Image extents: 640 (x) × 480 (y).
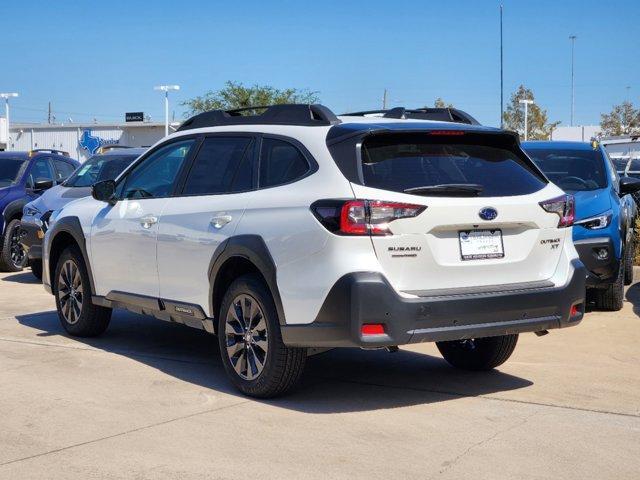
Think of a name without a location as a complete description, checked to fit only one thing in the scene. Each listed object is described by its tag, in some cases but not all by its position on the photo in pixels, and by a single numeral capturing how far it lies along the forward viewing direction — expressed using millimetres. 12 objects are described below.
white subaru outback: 5836
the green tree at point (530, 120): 70875
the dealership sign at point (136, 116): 65625
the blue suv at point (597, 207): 10008
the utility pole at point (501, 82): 38969
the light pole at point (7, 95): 57119
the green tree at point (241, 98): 54594
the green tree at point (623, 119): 78188
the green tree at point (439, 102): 68556
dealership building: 63000
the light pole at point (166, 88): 48656
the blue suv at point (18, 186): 14727
